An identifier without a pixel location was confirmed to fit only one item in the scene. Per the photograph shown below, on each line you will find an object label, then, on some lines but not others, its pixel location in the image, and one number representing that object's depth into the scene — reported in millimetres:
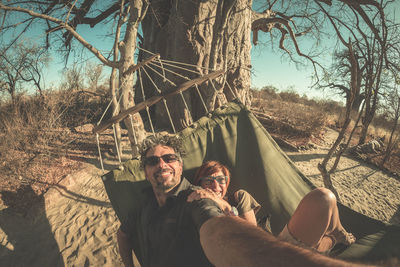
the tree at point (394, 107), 4305
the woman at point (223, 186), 1353
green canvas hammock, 1380
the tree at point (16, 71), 6941
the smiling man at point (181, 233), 505
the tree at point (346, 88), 13640
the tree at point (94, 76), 10220
